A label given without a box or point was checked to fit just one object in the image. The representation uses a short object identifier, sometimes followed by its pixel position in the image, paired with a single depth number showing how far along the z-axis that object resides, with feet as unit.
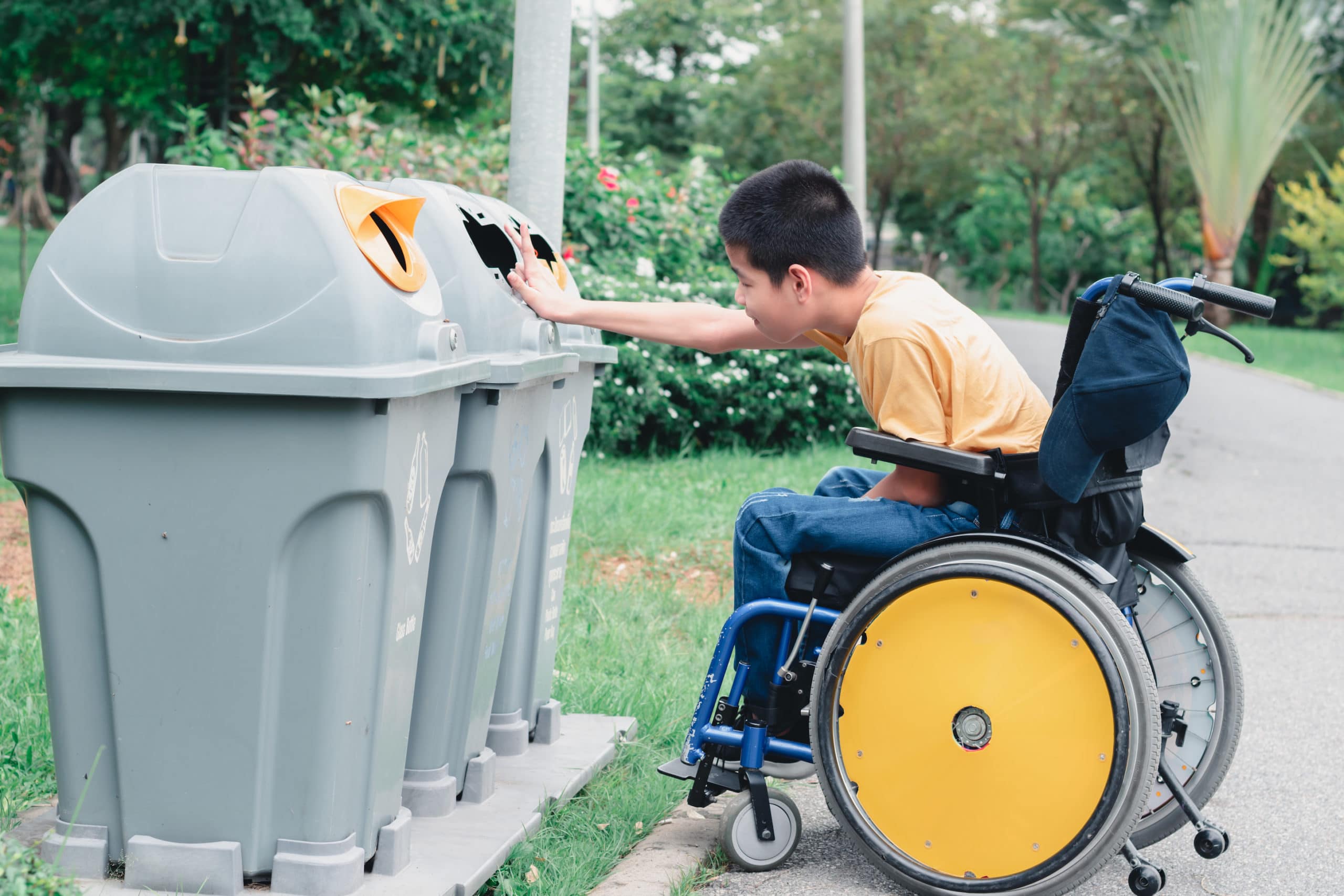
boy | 9.76
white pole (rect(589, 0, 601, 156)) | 85.96
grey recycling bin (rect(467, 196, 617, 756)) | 11.75
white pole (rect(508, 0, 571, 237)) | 16.97
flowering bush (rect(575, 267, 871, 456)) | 26.13
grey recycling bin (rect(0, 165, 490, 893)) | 8.06
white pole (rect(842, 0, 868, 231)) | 35.94
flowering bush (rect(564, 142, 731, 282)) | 30.66
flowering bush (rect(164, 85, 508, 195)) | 29.30
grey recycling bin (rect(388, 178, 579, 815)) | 9.73
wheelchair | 9.04
